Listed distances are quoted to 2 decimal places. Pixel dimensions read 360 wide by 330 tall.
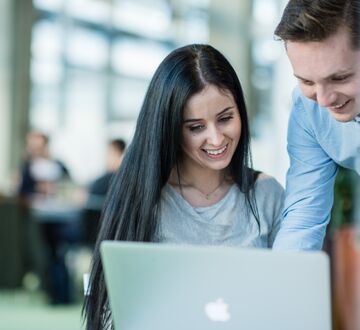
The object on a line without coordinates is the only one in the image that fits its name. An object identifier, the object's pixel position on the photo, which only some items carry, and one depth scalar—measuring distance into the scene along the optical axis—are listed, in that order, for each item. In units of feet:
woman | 7.92
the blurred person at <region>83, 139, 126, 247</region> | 23.89
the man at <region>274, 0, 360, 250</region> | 7.25
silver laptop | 6.39
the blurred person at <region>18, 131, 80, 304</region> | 24.72
